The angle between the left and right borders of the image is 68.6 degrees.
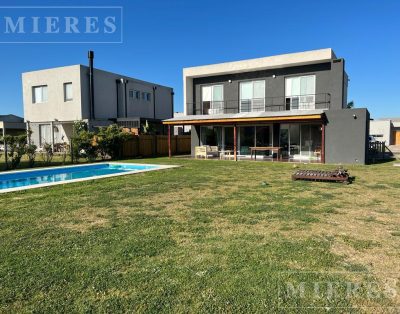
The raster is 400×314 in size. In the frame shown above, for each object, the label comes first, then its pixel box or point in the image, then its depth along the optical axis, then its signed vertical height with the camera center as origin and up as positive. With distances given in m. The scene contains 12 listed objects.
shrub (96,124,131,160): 20.98 -0.12
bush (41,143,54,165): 17.48 -0.75
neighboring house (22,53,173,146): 26.77 +3.71
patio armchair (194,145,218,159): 22.61 -1.02
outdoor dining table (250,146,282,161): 19.93 -0.77
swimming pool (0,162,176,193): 12.69 -1.79
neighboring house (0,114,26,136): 29.98 +1.25
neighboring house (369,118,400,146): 44.19 +1.34
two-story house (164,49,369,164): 18.50 +2.21
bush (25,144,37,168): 15.67 -0.76
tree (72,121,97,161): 19.42 -0.51
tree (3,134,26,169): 14.89 -0.44
